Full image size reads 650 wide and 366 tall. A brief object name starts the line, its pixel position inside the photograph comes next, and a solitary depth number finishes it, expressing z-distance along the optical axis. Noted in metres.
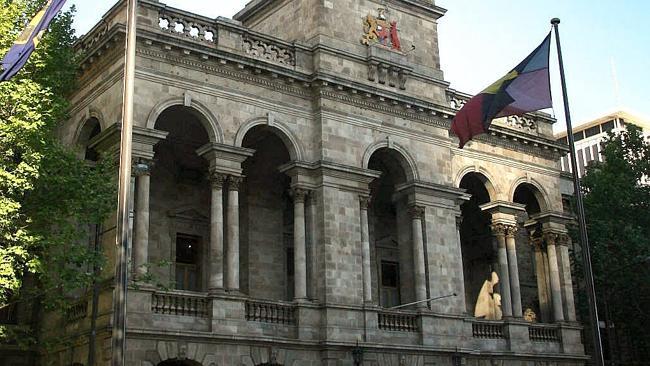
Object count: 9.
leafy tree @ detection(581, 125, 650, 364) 40.75
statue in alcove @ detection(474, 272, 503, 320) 37.25
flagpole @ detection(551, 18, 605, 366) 20.98
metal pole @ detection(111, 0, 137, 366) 16.58
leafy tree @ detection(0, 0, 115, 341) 22.71
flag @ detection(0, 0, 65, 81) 19.88
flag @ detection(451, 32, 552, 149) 24.02
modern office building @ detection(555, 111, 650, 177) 99.62
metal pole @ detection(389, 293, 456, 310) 31.38
